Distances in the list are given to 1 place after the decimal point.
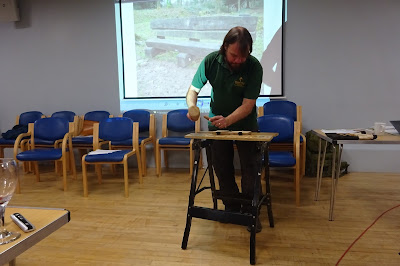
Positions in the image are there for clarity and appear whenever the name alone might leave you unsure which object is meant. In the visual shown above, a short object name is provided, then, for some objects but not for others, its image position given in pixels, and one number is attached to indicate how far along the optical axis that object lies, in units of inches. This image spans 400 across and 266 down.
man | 76.8
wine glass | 27.5
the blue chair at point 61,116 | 156.3
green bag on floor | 147.5
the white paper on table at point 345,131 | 96.0
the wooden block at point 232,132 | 80.5
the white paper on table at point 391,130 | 93.4
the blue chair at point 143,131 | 152.5
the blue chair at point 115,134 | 126.4
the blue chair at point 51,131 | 147.3
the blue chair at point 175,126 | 154.4
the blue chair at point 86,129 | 157.0
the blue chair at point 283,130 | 111.6
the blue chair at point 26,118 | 179.9
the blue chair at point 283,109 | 150.4
